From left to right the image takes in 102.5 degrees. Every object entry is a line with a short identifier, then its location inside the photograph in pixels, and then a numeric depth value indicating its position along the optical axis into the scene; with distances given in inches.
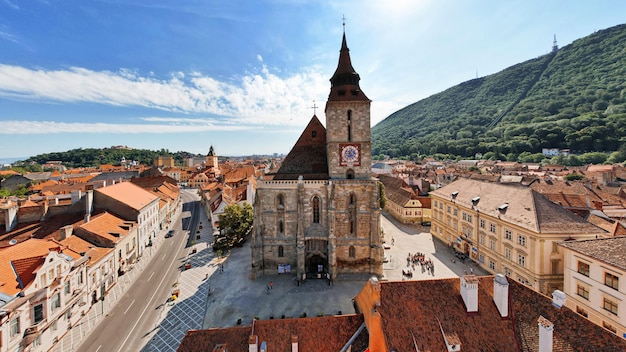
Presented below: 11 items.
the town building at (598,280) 809.5
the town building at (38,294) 761.6
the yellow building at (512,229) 1123.3
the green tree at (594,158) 4653.1
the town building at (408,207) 2287.2
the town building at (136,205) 1616.6
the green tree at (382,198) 2515.5
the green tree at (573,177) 3077.5
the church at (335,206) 1360.7
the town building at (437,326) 535.2
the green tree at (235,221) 1739.7
